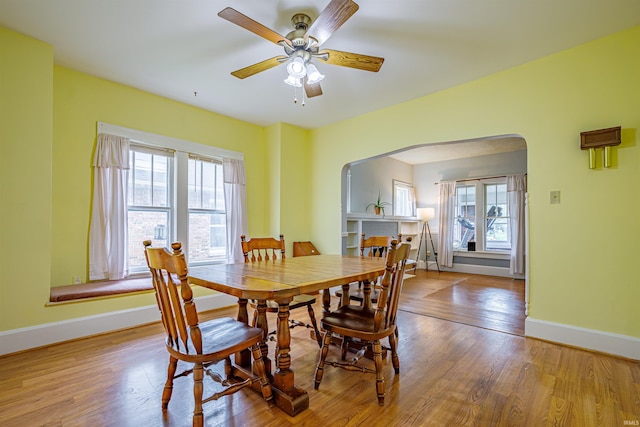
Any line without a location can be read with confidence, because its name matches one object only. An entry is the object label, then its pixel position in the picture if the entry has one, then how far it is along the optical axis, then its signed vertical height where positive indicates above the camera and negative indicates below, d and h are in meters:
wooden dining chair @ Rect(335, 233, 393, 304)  2.63 -0.33
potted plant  6.38 +0.23
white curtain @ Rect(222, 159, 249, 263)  4.36 +0.16
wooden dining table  1.51 -0.38
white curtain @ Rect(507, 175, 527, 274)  5.79 -0.12
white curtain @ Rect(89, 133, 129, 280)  3.17 +0.07
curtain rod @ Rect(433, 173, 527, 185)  6.16 +0.83
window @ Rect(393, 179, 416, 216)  7.08 +0.43
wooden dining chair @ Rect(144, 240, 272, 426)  1.40 -0.67
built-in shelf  5.37 -0.23
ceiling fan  1.90 +1.26
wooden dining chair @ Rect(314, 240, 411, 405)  1.77 -0.69
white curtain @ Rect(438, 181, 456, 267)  6.81 -0.18
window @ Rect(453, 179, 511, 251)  6.28 +0.00
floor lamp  6.93 -0.27
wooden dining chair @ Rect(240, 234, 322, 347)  2.37 -0.38
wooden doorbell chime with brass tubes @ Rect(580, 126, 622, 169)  2.39 +0.62
